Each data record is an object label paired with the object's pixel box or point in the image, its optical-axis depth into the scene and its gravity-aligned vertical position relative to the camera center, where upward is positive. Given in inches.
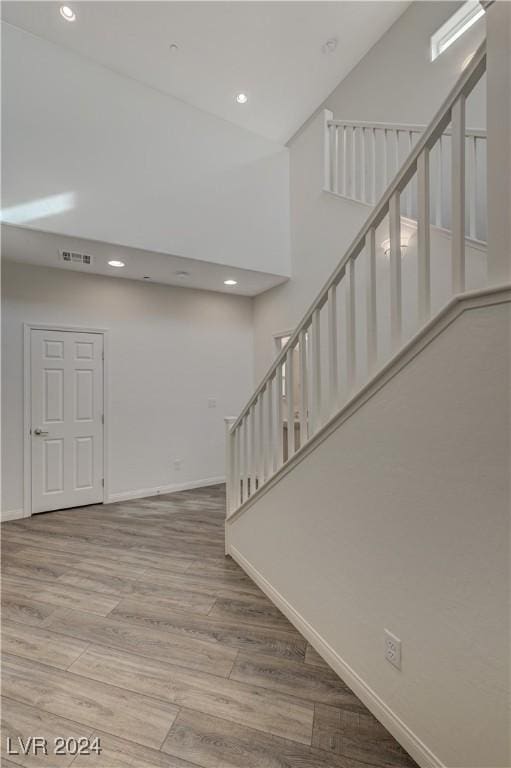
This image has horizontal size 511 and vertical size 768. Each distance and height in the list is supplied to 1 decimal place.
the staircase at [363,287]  43.7 +21.0
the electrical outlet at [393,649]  50.9 -41.7
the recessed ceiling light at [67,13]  113.0 +130.0
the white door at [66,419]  147.2 -15.3
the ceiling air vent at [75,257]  133.8 +54.0
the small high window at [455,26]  112.9 +128.2
